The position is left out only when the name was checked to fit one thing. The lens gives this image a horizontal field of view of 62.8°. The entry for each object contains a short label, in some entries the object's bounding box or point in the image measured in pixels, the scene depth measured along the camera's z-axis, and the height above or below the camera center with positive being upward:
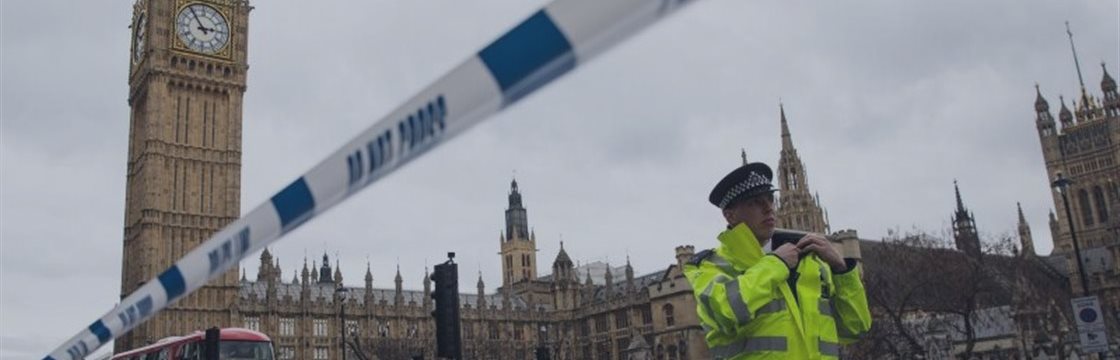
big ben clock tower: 58.44 +18.95
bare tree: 35.91 +3.32
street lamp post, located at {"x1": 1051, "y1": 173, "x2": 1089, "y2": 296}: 22.59 +4.14
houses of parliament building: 58.50 +9.37
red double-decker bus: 22.52 +2.03
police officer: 3.15 +0.32
